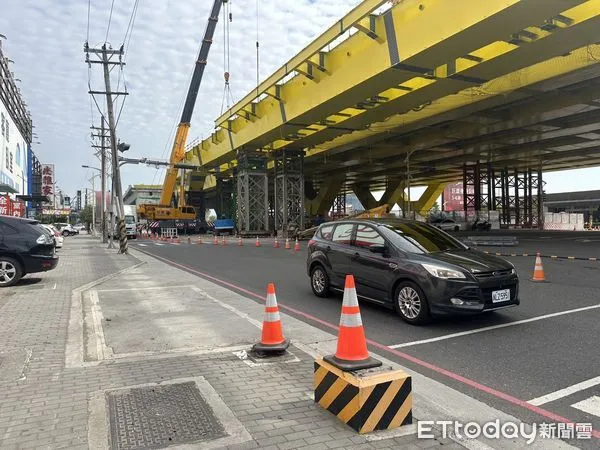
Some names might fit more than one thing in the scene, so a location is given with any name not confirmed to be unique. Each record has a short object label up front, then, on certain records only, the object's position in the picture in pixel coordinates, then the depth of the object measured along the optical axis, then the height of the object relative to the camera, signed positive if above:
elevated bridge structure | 14.40 +5.73
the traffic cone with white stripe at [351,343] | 3.77 -0.98
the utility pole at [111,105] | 25.17 +6.27
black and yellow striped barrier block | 3.45 -1.32
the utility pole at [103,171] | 40.61 +4.45
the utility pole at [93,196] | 64.34 +3.76
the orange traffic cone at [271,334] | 5.32 -1.27
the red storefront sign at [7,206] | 29.78 +1.19
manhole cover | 3.37 -1.51
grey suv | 6.47 -0.74
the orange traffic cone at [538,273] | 10.95 -1.26
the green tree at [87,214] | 105.56 +2.19
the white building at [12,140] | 36.44 +7.65
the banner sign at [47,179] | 78.32 +7.36
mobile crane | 42.66 +7.30
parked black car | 11.05 -0.62
